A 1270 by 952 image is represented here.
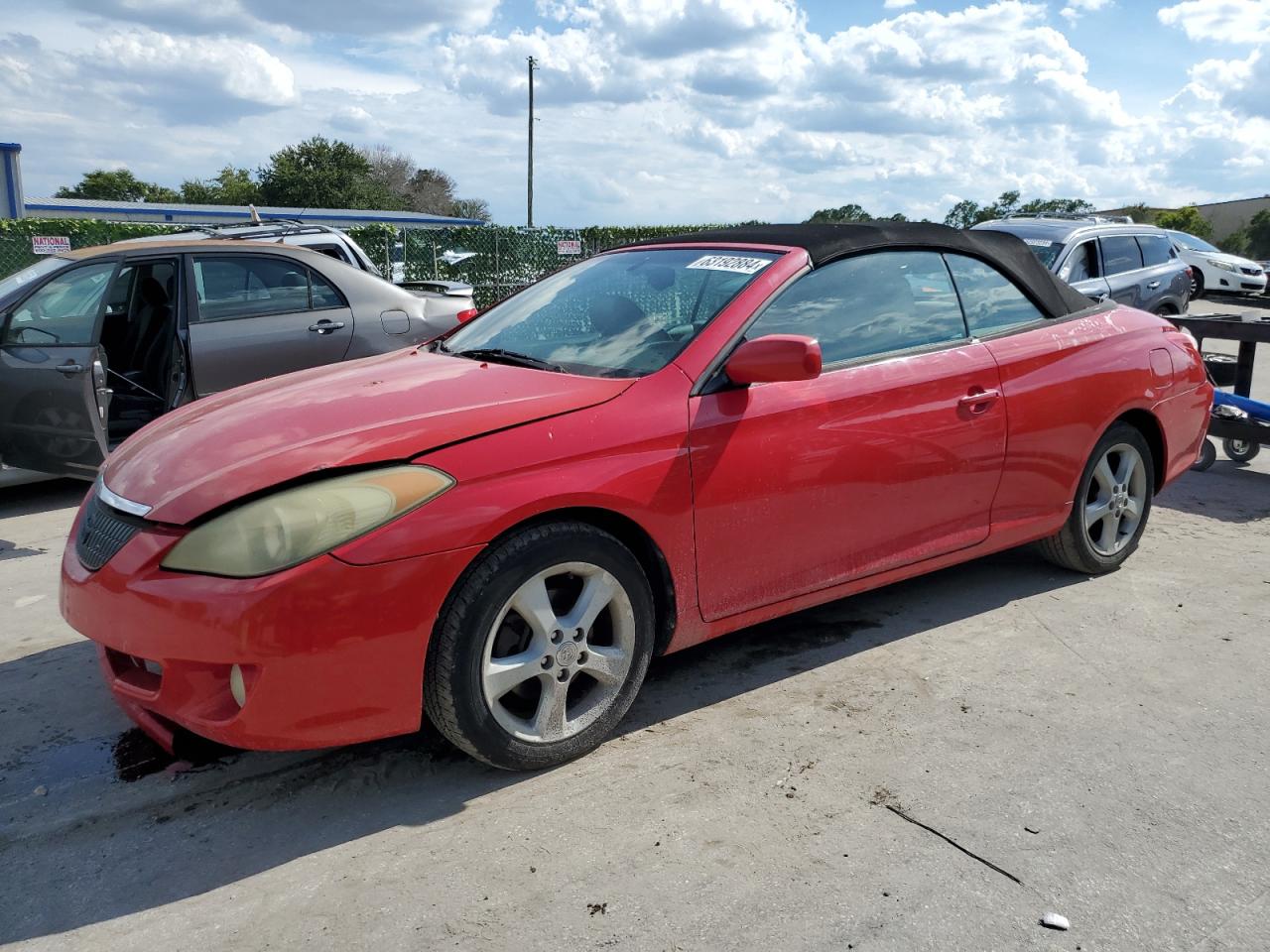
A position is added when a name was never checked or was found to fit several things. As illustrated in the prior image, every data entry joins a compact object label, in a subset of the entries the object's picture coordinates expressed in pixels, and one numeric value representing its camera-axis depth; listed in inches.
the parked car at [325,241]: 325.1
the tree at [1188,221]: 2177.7
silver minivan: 416.2
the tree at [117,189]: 2583.7
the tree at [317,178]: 2431.1
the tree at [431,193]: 2962.6
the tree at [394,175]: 2815.0
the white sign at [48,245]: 505.4
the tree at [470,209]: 2964.8
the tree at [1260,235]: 2409.0
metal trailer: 283.0
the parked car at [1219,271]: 768.3
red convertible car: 108.7
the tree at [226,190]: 2549.2
